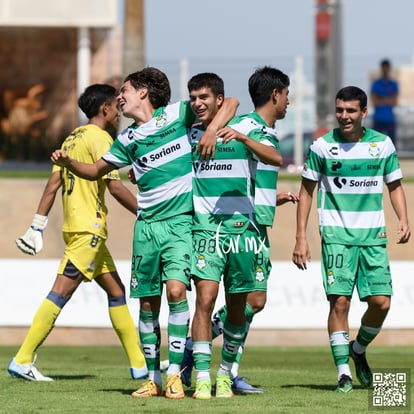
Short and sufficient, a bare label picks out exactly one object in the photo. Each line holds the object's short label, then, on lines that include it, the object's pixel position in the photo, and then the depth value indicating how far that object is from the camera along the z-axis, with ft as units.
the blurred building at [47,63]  193.67
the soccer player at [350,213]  62.44
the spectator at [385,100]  144.87
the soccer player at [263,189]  61.72
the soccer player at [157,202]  57.98
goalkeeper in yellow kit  68.64
